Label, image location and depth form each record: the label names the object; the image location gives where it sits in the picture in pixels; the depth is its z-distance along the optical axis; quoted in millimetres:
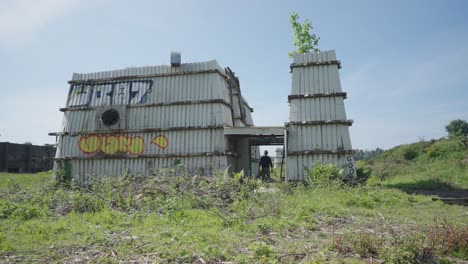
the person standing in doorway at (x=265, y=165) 19375
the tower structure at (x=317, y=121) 16297
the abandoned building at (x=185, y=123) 16641
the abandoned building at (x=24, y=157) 22625
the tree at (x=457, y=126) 56275
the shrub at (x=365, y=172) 21316
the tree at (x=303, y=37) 27745
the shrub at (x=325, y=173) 14781
